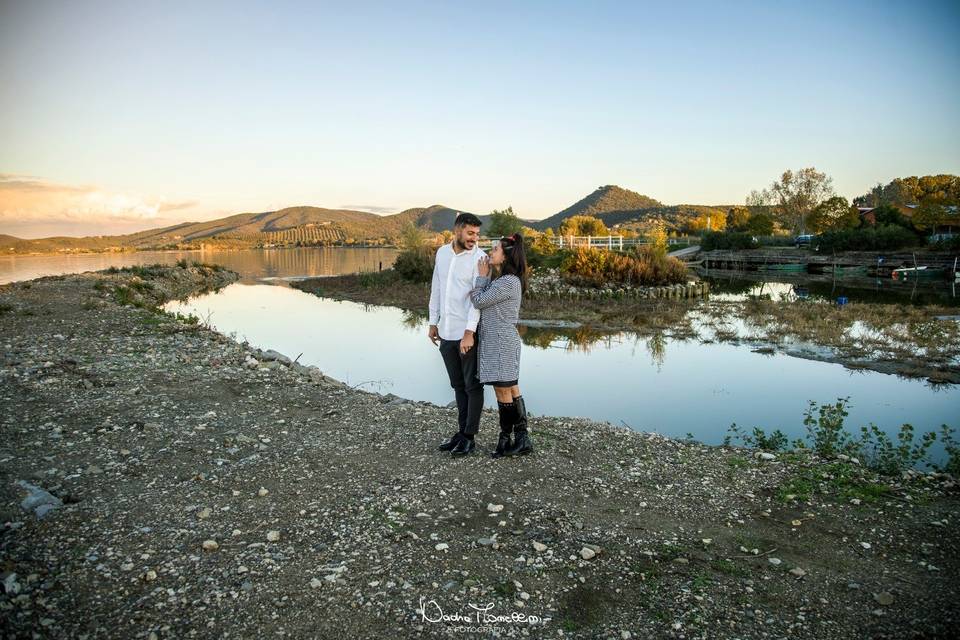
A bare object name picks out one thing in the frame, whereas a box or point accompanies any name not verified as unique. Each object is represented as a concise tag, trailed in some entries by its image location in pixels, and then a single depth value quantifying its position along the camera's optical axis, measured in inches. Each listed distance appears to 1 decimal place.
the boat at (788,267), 1787.6
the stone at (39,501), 162.7
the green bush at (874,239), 1692.9
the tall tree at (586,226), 2744.6
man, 211.5
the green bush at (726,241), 2106.3
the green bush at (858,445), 238.8
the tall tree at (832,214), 2425.3
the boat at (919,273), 1397.6
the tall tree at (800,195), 2805.1
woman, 206.4
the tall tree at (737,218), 2827.3
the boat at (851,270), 1588.3
